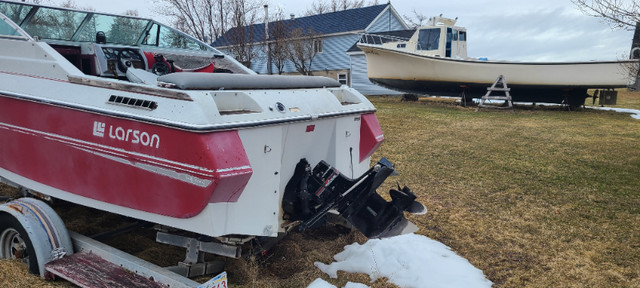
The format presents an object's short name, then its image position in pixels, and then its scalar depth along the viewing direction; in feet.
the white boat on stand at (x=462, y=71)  47.29
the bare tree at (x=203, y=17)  81.20
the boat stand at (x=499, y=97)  47.61
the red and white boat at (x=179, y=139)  8.64
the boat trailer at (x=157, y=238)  9.71
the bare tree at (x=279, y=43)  80.53
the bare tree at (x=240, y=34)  74.43
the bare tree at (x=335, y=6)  144.36
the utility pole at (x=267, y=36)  82.82
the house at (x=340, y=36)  79.10
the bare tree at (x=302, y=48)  80.18
